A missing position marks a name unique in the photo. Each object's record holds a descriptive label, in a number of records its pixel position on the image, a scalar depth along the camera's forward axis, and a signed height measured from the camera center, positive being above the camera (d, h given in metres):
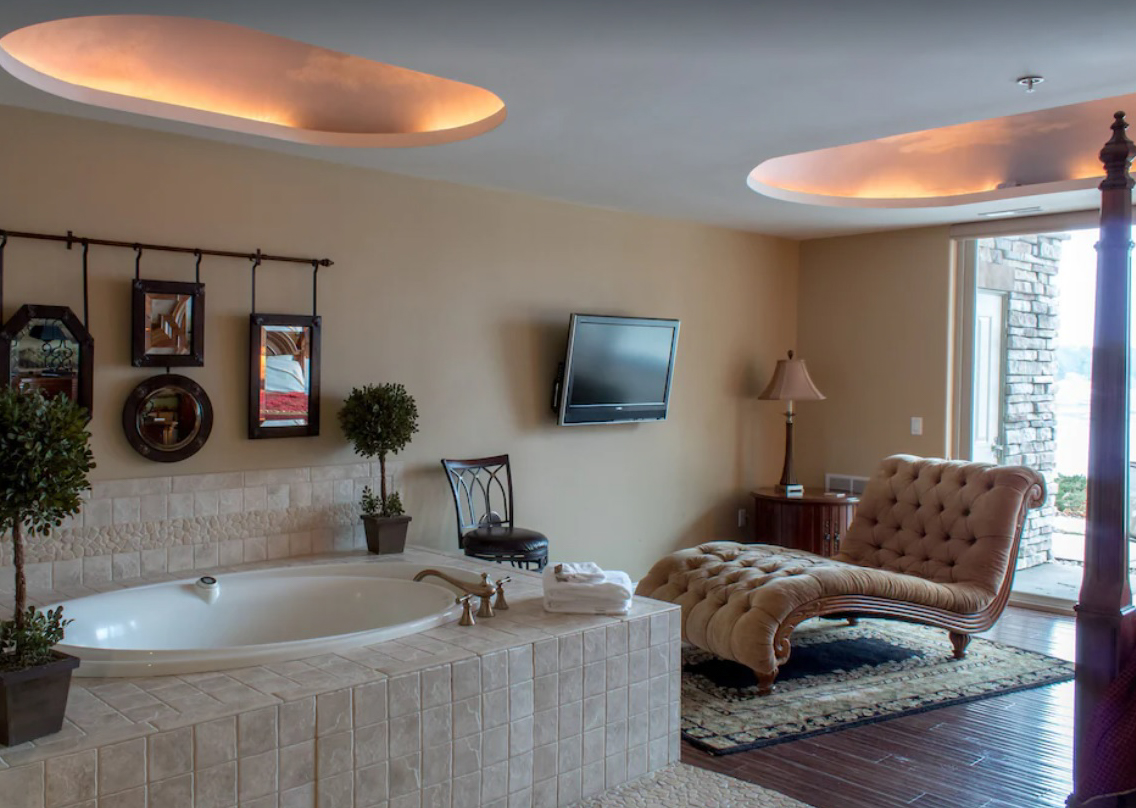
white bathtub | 3.31 -0.82
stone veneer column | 6.00 +0.28
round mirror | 3.96 -0.13
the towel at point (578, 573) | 3.40 -0.63
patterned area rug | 3.80 -1.26
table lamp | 6.34 +0.03
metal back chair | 4.66 -0.65
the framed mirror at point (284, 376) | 4.30 +0.06
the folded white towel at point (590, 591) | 3.35 -0.68
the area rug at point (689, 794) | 3.12 -1.30
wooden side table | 6.08 -0.78
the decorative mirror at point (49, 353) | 3.62 +0.12
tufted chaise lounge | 4.07 -0.80
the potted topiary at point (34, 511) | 2.20 -0.30
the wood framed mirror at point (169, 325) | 3.94 +0.26
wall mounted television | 5.43 +0.13
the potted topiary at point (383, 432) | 4.41 -0.19
